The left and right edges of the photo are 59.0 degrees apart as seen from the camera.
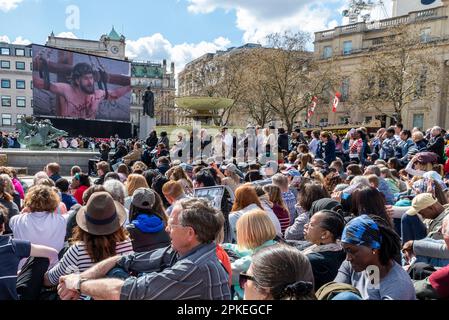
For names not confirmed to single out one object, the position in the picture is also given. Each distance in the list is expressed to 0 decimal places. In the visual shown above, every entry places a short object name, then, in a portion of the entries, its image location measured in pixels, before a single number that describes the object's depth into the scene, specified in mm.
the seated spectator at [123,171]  8284
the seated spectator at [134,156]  12781
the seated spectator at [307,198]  4582
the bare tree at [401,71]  34844
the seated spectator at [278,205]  5324
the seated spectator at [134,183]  6070
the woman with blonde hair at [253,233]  3262
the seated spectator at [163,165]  9469
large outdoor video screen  35844
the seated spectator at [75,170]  8031
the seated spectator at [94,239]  2990
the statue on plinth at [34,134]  18047
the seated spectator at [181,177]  6791
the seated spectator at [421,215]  4098
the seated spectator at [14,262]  2891
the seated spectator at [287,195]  5996
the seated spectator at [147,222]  3786
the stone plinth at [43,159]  16125
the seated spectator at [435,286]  2344
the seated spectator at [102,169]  8430
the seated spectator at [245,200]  4686
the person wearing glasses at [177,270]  2199
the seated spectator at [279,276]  1969
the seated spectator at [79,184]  6590
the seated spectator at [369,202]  4148
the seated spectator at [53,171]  7477
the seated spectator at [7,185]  5207
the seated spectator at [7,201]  4930
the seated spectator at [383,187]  6410
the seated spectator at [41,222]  3816
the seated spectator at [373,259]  2535
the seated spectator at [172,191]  5546
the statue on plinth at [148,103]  28814
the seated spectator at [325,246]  2967
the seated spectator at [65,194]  5816
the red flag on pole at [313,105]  31569
